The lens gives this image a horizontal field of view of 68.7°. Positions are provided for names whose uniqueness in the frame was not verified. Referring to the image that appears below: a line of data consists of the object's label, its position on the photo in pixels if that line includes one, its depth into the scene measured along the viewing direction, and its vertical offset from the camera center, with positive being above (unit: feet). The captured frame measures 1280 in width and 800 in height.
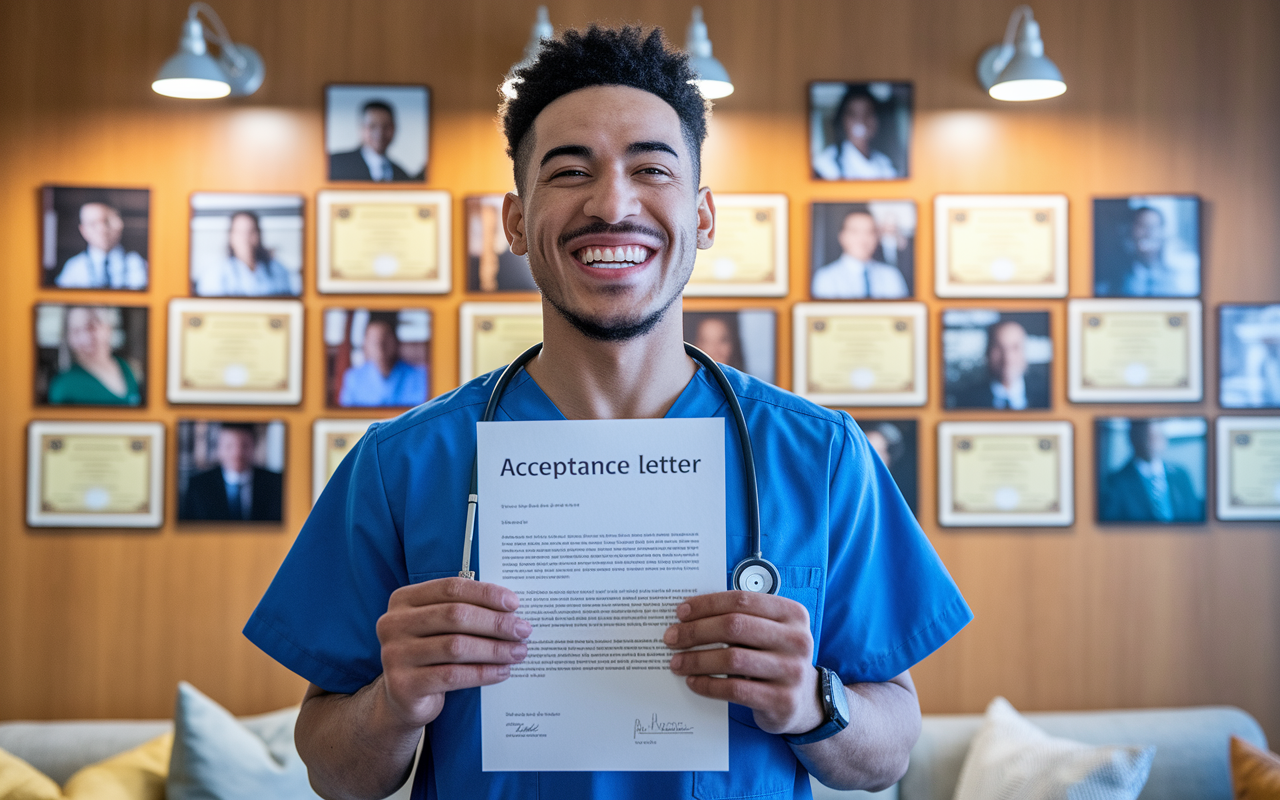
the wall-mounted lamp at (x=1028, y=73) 8.98 +3.32
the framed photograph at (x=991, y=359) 9.86 +0.61
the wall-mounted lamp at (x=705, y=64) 8.96 +3.37
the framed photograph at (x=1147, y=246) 9.89 +1.82
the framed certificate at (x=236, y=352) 9.75 +0.62
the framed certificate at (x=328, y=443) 9.71 -0.32
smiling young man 3.49 -0.40
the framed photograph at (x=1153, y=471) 9.88 -0.56
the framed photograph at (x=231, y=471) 9.73 -0.62
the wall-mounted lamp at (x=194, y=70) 8.88 +3.26
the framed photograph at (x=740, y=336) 9.84 +0.83
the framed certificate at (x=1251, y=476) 9.91 -0.61
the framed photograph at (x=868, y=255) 9.85 +1.70
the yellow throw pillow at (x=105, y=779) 7.72 -3.12
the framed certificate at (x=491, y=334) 9.77 +0.84
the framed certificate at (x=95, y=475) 9.70 -0.66
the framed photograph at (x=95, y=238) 9.77 +1.81
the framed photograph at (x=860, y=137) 9.86 +2.94
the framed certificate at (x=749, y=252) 9.84 +1.71
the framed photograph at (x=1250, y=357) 9.92 +0.65
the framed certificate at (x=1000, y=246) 9.87 +1.81
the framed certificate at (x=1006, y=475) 9.82 -0.61
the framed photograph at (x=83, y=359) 9.73 +0.54
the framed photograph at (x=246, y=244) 9.77 +1.75
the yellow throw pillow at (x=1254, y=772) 7.27 -2.81
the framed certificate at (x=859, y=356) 9.82 +0.63
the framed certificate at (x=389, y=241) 9.80 +1.79
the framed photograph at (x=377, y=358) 9.79 +0.58
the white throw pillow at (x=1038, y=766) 7.32 -2.88
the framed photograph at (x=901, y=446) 9.82 -0.31
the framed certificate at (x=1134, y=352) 9.88 +0.70
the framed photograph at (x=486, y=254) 9.81 +1.67
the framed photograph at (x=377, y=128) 9.80 +2.98
